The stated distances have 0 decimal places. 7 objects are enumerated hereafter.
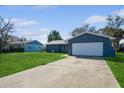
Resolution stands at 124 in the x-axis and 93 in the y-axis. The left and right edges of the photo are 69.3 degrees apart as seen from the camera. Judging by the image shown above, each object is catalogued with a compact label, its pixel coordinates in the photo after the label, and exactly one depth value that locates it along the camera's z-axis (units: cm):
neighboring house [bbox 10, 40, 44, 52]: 1963
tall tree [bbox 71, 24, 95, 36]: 2494
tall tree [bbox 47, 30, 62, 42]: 3246
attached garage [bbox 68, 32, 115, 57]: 1122
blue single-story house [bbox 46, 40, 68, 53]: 1706
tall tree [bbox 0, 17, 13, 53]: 1795
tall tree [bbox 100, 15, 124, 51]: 2095
